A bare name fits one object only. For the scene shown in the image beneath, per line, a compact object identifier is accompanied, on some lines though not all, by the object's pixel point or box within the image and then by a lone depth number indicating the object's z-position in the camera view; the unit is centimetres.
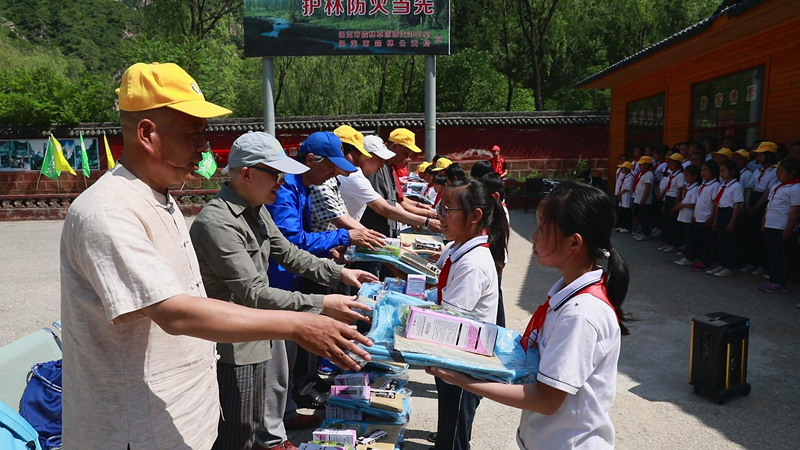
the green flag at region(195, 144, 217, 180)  1436
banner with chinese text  1388
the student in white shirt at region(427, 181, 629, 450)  153
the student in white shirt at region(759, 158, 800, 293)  659
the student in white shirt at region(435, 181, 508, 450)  266
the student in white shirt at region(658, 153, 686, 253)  949
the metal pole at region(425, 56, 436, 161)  1445
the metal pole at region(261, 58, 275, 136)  1445
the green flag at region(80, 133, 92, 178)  1622
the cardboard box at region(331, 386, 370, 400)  337
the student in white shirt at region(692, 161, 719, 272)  811
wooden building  779
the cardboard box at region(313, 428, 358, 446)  282
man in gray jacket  230
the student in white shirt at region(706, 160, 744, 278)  762
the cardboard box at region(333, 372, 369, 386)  345
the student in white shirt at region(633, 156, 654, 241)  1079
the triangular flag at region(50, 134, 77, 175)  1566
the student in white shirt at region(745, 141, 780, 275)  744
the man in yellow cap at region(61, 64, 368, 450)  137
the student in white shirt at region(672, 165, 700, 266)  855
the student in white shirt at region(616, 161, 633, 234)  1155
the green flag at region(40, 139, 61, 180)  1573
